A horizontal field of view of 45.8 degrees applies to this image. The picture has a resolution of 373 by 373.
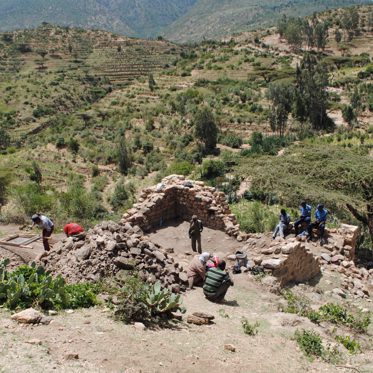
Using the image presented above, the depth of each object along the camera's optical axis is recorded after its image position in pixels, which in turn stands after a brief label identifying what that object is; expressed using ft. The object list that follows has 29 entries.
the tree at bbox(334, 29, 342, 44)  309.22
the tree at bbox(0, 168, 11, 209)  93.63
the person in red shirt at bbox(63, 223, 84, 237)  37.51
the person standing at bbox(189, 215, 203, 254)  44.29
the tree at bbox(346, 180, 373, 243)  54.06
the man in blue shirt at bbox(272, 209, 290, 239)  46.37
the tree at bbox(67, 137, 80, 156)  145.55
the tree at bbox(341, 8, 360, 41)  326.65
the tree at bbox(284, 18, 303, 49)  305.53
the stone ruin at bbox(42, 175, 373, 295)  31.45
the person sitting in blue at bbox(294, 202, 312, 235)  47.06
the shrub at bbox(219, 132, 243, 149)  136.36
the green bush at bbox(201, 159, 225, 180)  98.16
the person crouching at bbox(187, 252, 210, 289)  34.54
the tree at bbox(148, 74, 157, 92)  221.29
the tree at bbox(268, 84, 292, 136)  145.69
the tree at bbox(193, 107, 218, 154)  134.10
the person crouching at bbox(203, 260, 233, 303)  31.55
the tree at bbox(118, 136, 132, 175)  126.11
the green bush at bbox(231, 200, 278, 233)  56.80
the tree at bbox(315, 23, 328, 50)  291.99
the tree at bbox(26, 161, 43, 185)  116.57
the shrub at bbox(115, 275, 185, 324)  24.54
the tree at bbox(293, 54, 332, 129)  153.38
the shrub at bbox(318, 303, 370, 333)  30.60
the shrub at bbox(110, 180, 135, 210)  95.67
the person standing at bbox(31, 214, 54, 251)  39.93
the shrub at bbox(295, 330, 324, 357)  24.86
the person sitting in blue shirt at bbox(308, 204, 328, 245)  46.09
